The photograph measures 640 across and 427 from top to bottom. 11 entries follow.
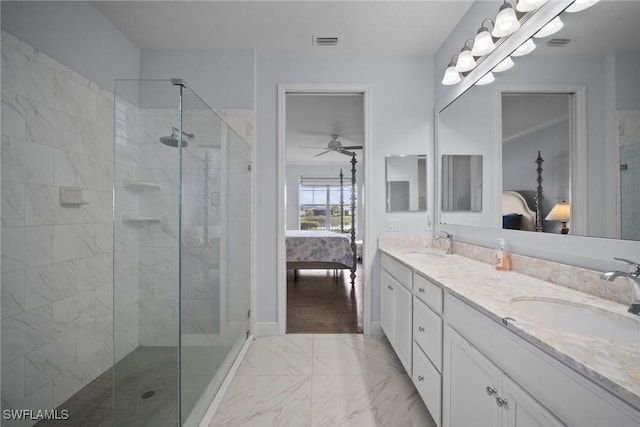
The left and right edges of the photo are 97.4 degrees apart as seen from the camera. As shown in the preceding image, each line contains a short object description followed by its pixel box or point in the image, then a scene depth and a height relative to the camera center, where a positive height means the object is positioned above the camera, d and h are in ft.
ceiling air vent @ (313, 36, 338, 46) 7.66 +4.75
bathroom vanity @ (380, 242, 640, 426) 2.03 -1.32
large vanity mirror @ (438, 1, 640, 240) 3.33 +1.23
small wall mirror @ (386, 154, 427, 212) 8.50 +0.98
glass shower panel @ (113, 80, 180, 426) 4.52 -0.76
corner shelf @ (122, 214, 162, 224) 5.01 -0.12
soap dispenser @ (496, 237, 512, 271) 5.13 -0.81
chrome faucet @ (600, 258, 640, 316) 2.81 -0.69
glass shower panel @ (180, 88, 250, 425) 4.53 -0.84
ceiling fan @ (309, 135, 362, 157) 16.43 +3.90
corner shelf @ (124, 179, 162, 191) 5.11 +0.50
